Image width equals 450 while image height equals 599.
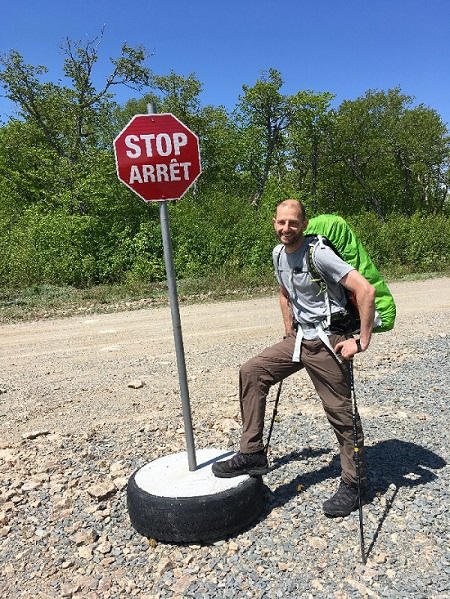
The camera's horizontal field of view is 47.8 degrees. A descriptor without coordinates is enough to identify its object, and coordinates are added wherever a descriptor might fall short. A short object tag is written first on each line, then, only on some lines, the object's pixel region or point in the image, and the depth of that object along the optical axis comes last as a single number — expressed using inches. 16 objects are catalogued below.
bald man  120.3
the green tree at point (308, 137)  1409.9
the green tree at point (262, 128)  1403.8
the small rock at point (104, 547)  129.4
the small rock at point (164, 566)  119.5
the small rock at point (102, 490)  153.1
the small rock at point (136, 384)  264.7
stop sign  121.9
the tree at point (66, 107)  925.2
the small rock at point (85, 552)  128.1
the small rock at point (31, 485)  162.8
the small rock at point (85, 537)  133.5
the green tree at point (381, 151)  1624.0
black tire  125.6
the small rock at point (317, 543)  122.4
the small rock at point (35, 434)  204.5
